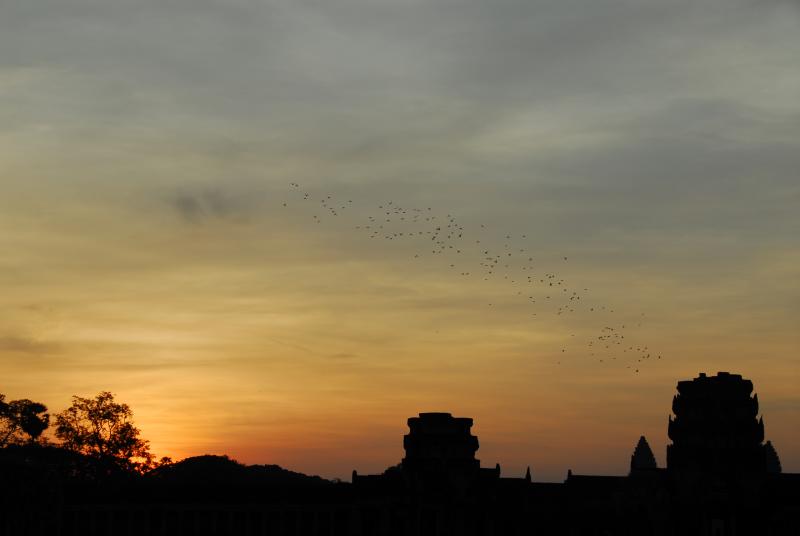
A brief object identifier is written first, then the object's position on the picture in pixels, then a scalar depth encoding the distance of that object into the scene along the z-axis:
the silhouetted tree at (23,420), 164.00
